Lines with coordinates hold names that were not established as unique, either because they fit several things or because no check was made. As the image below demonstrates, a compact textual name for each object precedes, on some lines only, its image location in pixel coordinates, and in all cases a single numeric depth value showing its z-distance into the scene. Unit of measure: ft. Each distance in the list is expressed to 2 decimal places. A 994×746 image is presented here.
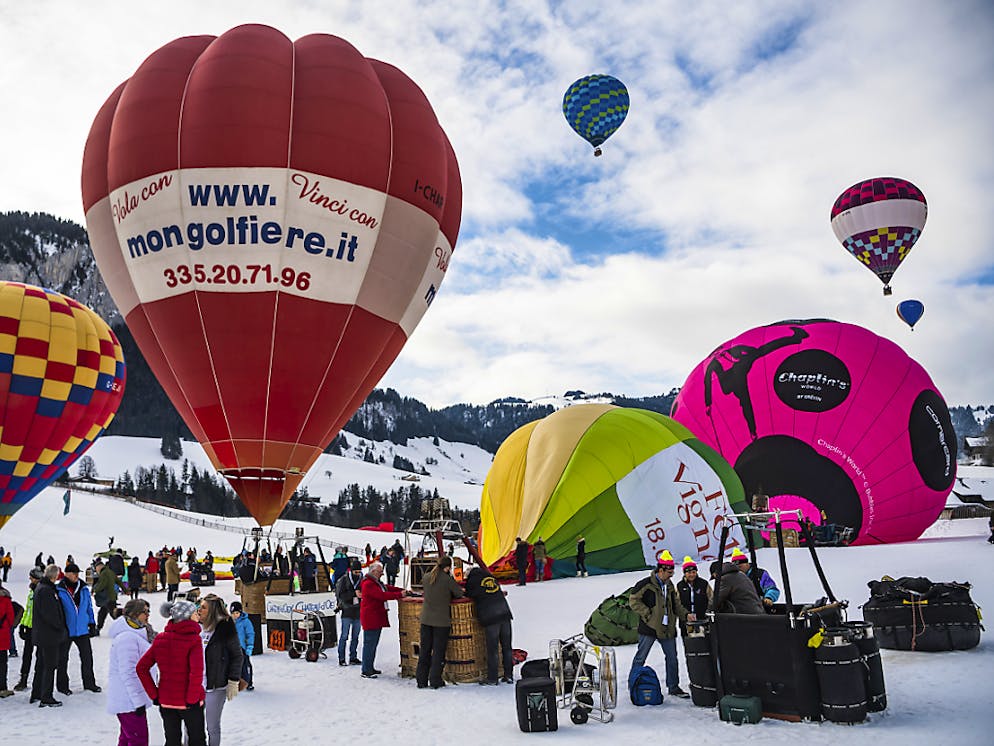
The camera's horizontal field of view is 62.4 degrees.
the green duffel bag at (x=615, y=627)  28.63
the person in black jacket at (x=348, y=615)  28.94
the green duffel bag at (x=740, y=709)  18.39
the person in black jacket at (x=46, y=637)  22.85
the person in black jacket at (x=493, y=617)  24.34
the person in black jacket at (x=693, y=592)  22.40
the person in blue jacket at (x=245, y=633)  24.66
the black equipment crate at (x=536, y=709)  18.79
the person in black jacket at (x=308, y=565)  48.57
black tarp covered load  24.71
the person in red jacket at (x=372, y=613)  26.37
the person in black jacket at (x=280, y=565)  38.99
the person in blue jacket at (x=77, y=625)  24.18
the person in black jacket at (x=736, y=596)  20.20
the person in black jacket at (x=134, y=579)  57.41
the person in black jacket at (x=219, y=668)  17.15
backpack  20.67
